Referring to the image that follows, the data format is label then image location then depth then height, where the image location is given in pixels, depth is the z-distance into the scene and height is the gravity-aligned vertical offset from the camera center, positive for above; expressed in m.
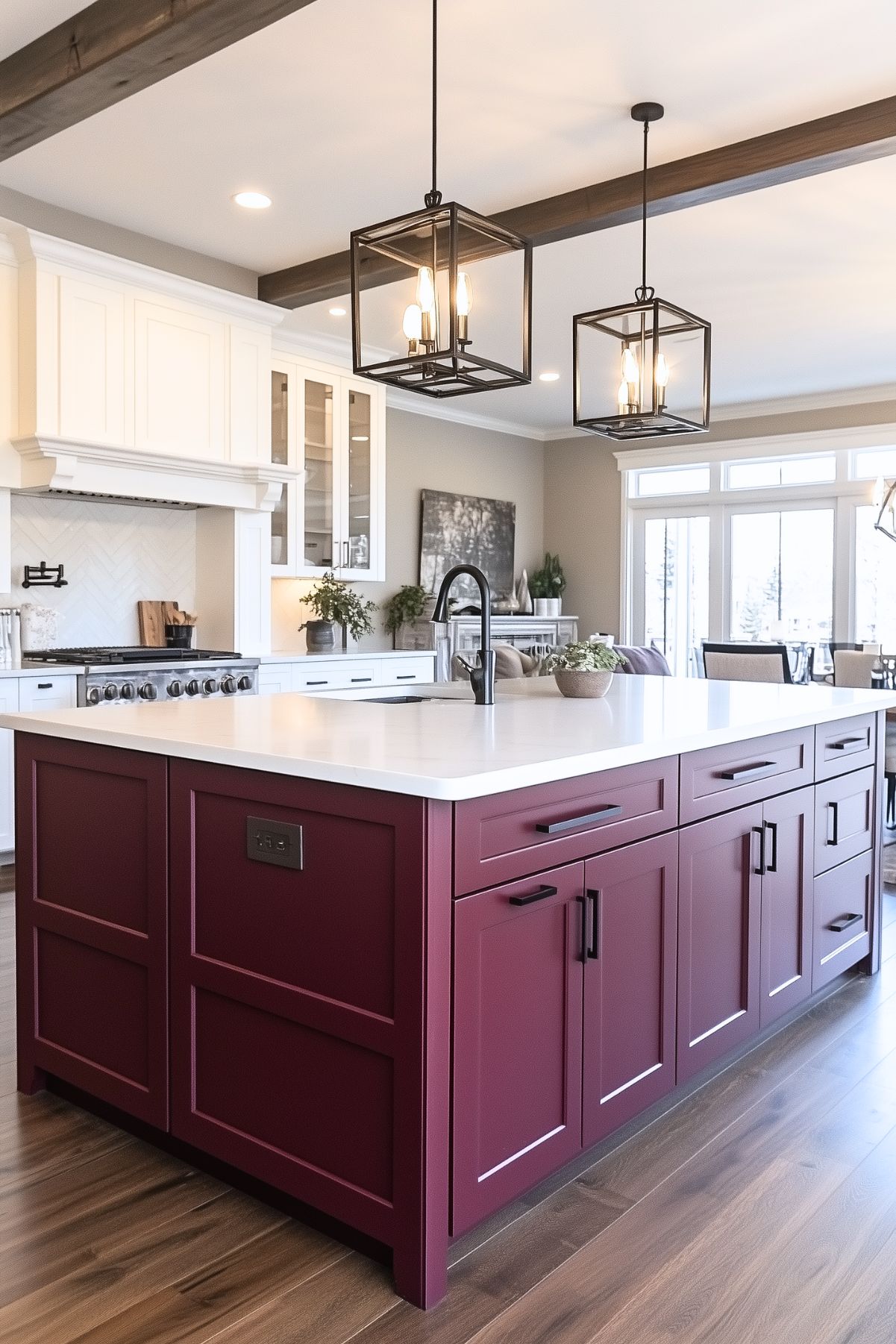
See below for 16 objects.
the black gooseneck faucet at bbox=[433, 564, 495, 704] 2.73 -0.05
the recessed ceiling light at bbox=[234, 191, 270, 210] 4.26 +1.81
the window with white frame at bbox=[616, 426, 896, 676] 7.80 +0.70
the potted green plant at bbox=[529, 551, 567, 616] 9.05 +0.42
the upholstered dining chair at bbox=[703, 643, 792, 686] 5.81 -0.18
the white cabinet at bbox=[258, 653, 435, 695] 5.64 -0.25
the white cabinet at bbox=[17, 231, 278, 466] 4.40 +1.27
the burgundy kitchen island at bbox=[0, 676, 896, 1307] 1.70 -0.58
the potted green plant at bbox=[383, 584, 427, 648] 7.59 +0.17
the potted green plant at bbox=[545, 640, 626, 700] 3.09 -0.12
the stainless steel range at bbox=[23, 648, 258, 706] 4.64 -0.21
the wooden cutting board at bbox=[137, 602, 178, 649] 5.50 +0.05
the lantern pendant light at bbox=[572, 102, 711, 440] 3.01 +0.79
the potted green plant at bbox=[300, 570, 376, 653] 6.31 +0.11
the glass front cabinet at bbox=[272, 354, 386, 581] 5.98 +0.98
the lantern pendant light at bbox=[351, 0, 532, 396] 2.23 +0.78
